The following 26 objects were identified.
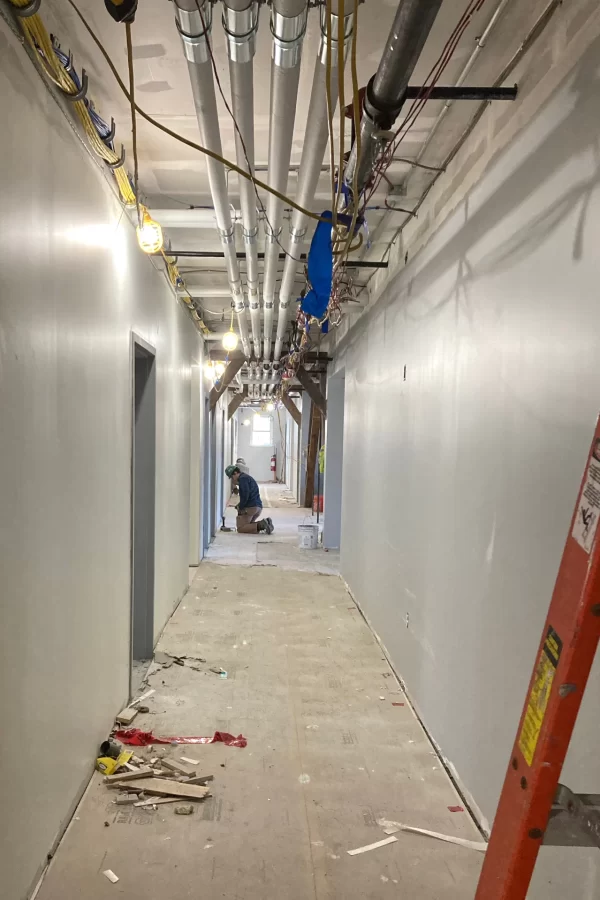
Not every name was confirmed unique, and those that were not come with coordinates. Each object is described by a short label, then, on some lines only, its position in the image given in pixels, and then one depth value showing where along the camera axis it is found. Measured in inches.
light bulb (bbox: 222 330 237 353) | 218.8
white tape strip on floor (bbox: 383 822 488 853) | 85.4
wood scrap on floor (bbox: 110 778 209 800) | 95.6
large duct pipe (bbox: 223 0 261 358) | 63.9
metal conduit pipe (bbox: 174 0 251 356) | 63.9
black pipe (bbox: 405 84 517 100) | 80.1
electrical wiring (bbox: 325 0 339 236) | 58.9
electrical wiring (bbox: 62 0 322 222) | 75.9
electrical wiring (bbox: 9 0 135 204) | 64.8
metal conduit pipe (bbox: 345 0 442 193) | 58.4
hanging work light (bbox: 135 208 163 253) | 118.1
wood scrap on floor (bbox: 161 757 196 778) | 101.9
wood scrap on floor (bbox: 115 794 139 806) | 93.2
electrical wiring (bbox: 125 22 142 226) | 61.9
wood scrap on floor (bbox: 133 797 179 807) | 93.7
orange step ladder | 34.9
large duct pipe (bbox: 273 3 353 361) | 65.0
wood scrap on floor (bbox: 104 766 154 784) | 98.0
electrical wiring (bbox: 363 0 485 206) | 72.8
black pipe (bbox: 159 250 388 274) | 156.9
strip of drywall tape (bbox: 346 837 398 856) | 84.0
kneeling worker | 372.5
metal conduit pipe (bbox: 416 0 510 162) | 77.3
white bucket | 320.2
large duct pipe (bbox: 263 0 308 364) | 62.9
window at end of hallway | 871.7
